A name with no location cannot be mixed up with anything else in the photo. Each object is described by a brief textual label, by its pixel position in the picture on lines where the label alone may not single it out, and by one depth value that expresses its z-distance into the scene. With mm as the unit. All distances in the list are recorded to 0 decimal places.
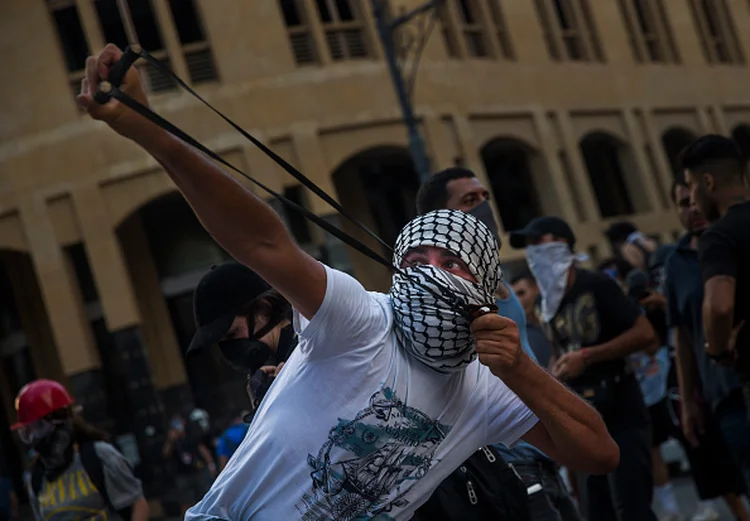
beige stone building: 23672
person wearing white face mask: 6312
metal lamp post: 18281
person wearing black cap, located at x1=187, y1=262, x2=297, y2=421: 3602
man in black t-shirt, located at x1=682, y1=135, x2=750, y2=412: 5383
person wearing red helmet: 6387
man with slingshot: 2807
